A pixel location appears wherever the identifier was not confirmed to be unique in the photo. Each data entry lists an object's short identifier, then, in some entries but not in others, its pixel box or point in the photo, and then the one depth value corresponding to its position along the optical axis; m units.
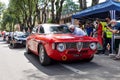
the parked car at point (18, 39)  8.24
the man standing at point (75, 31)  4.26
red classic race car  3.66
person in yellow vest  5.40
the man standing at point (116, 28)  4.41
